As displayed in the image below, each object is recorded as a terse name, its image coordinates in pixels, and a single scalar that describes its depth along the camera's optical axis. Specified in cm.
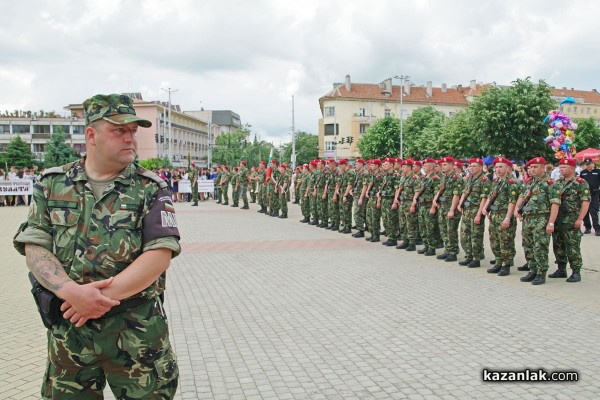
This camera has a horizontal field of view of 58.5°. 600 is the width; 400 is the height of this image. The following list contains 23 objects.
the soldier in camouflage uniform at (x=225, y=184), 2692
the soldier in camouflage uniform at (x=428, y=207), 1108
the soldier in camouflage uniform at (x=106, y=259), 246
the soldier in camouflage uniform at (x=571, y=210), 828
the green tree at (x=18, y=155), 6119
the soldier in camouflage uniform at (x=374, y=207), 1318
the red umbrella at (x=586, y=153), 2322
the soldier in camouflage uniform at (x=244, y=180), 2419
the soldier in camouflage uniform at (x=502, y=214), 888
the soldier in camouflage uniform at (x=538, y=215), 809
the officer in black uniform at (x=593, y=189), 1396
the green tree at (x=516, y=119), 3519
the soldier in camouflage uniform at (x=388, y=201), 1259
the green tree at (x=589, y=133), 6556
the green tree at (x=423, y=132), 5366
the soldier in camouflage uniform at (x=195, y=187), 2642
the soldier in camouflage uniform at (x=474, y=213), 959
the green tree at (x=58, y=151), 5669
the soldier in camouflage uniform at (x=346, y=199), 1492
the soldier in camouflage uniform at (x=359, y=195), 1393
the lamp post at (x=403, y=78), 4782
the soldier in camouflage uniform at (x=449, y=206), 1030
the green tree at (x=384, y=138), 6406
